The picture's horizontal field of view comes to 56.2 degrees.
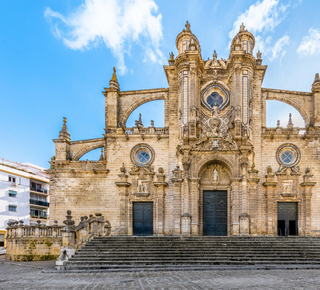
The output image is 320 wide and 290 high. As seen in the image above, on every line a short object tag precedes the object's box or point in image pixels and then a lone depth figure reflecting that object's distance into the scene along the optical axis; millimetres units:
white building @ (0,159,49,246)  37969
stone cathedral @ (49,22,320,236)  20641
